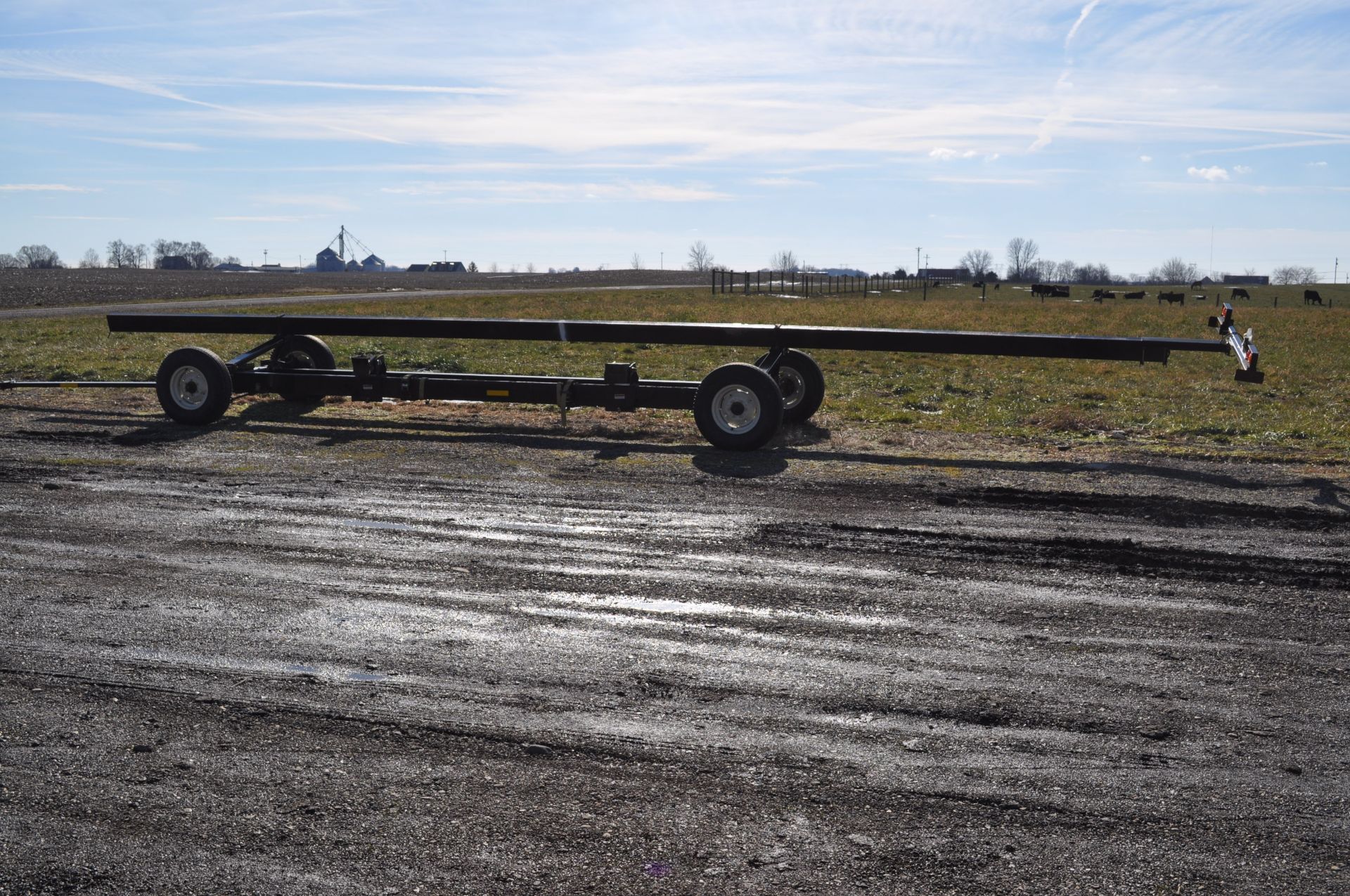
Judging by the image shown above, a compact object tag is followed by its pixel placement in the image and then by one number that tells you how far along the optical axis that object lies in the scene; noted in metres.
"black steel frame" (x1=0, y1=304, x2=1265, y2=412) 11.09
